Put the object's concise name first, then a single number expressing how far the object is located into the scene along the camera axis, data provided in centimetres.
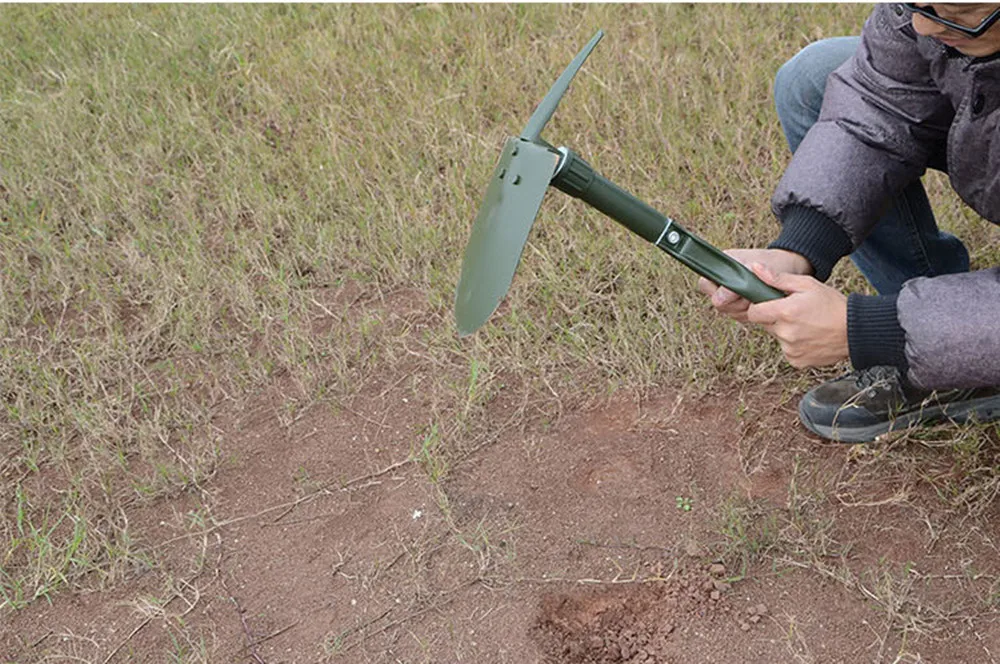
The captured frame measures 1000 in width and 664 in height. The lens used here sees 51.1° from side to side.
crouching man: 155
